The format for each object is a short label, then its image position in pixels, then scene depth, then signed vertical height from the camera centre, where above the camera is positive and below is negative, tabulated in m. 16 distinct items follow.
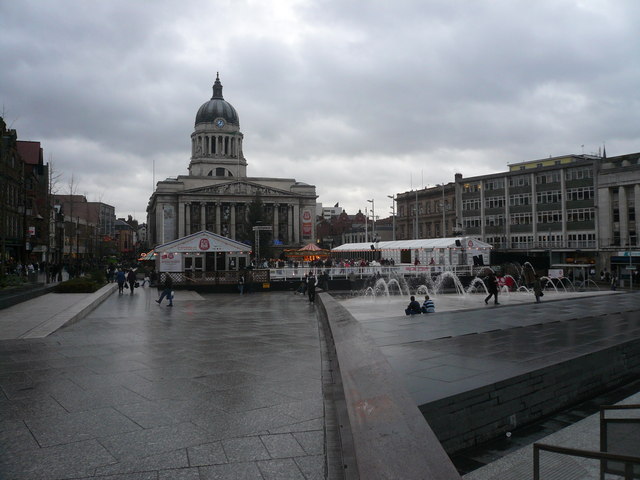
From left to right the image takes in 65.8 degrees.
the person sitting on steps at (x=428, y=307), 17.33 -1.68
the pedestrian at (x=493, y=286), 23.23 -1.34
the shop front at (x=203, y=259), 35.56 +0.36
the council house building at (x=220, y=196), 105.94 +14.78
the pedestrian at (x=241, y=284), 33.25 -1.45
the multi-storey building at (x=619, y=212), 55.44 +5.04
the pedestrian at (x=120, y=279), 31.30 -0.91
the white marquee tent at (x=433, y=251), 41.75 +0.78
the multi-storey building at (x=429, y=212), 81.31 +8.27
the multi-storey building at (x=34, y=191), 53.38 +8.41
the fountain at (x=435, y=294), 23.08 -2.23
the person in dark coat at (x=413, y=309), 16.88 -1.69
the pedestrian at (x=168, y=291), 23.09 -1.27
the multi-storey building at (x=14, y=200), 43.59 +6.27
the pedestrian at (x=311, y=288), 25.01 -1.35
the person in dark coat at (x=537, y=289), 22.40 -1.45
